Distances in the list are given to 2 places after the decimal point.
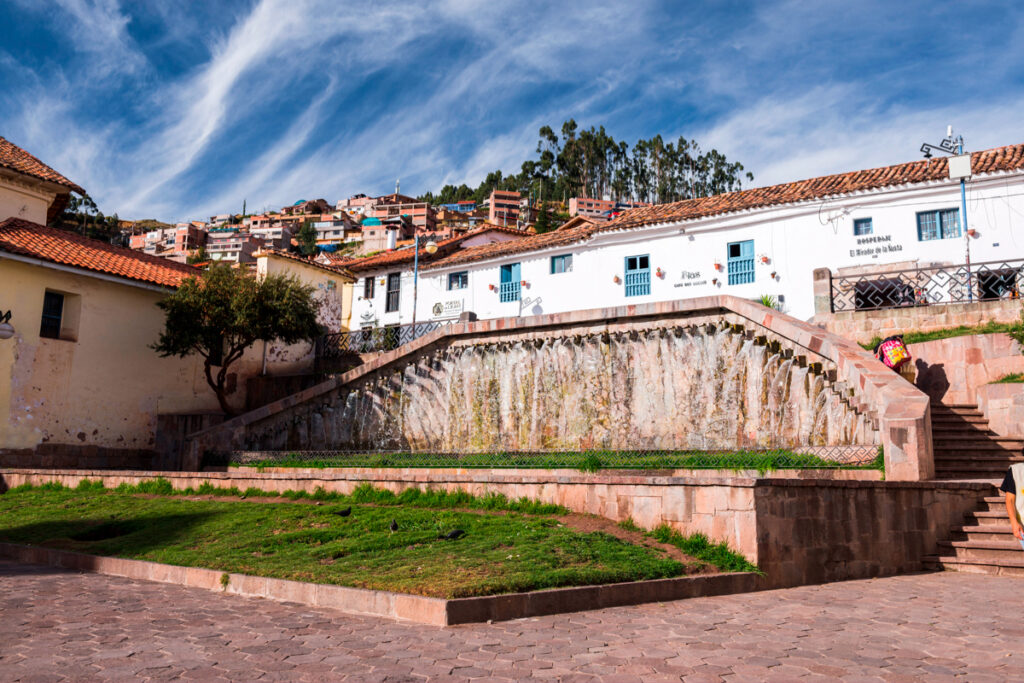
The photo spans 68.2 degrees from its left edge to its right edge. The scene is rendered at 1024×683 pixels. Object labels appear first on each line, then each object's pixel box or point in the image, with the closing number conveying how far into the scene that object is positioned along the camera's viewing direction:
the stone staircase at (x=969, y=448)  13.01
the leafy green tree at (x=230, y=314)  22.89
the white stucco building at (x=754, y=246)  21.94
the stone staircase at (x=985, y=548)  10.33
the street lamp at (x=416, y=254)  29.92
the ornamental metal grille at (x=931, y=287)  18.88
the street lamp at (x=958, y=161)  20.97
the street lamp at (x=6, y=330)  17.77
